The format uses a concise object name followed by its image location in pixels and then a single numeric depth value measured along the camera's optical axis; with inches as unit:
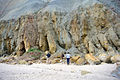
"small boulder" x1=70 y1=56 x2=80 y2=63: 474.8
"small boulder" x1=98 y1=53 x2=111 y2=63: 422.6
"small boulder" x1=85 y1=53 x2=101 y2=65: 412.5
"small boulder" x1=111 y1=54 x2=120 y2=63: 389.8
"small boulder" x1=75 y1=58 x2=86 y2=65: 440.1
